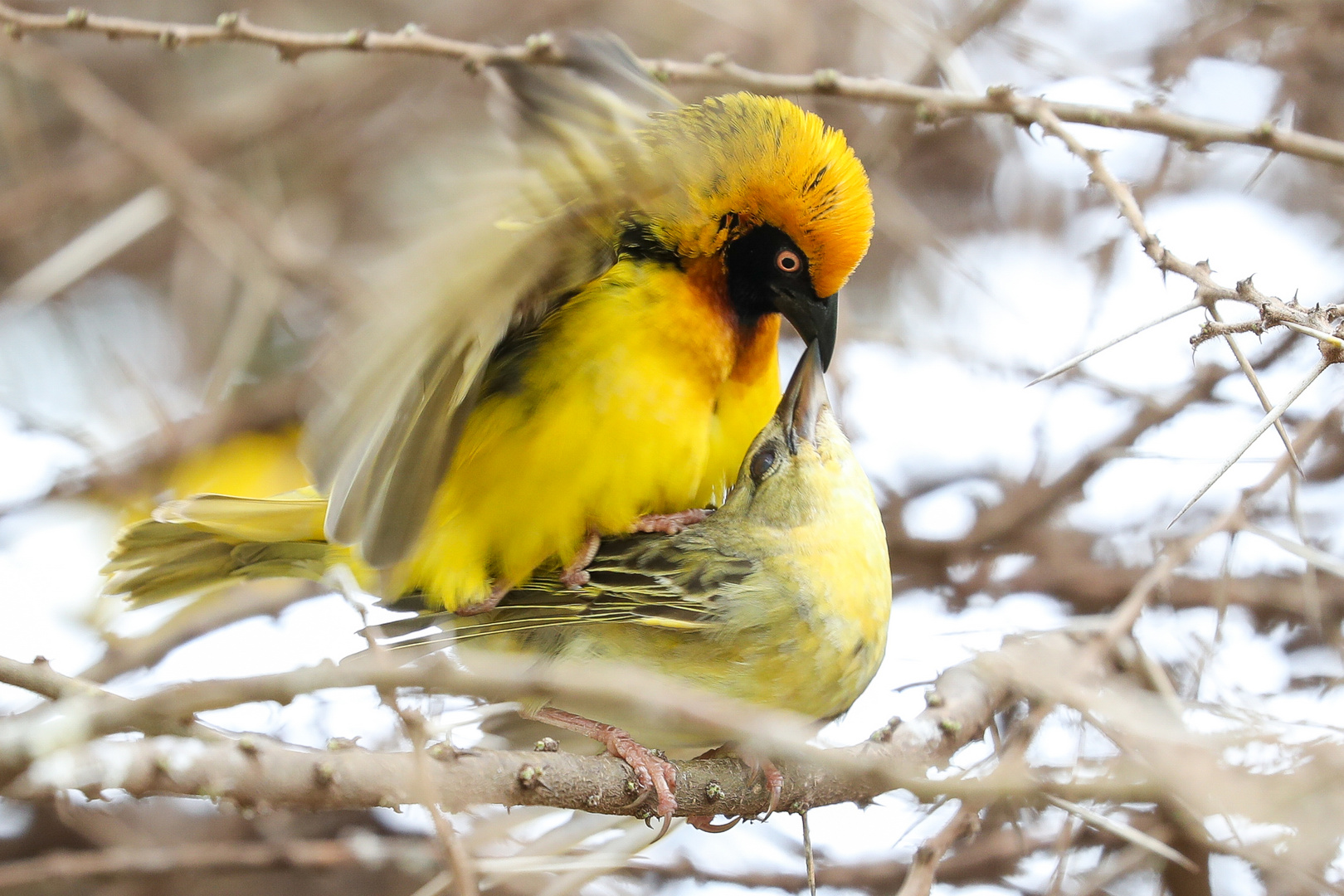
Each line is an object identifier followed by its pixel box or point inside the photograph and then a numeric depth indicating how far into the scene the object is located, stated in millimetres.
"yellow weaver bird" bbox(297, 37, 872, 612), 4348
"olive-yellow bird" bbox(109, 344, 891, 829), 4566
